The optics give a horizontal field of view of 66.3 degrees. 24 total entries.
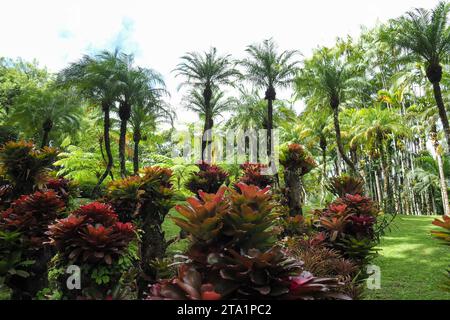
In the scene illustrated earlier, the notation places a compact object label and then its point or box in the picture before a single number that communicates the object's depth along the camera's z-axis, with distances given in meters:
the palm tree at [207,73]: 19.94
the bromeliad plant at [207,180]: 8.02
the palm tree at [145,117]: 19.75
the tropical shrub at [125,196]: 5.43
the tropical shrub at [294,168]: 8.83
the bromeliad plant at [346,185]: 7.01
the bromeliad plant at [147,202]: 5.45
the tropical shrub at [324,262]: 3.86
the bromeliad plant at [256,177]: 8.43
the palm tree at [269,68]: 20.01
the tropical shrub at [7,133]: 27.42
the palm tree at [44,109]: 20.58
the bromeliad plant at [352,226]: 5.46
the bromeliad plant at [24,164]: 5.46
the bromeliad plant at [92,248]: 3.20
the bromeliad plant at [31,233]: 4.16
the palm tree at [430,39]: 14.09
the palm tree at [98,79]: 16.91
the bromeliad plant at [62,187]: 6.45
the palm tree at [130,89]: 17.33
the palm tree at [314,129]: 27.77
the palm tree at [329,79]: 19.05
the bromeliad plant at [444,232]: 2.88
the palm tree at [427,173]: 27.17
